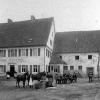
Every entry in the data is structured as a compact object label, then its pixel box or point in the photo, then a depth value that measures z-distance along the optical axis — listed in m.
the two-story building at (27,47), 37.56
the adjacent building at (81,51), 41.88
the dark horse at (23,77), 22.84
